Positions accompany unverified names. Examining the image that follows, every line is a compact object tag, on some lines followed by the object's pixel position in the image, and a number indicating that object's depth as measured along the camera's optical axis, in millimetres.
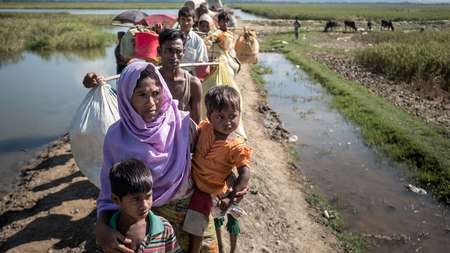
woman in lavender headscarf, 1946
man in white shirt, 4086
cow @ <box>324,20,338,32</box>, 30297
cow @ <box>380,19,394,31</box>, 31156
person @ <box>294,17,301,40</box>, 24797
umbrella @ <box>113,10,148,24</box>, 8109
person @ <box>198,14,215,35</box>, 5570
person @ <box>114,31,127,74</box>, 5348
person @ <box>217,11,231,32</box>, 5633
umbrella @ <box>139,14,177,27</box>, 7316
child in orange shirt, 2178
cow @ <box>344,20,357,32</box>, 30297
